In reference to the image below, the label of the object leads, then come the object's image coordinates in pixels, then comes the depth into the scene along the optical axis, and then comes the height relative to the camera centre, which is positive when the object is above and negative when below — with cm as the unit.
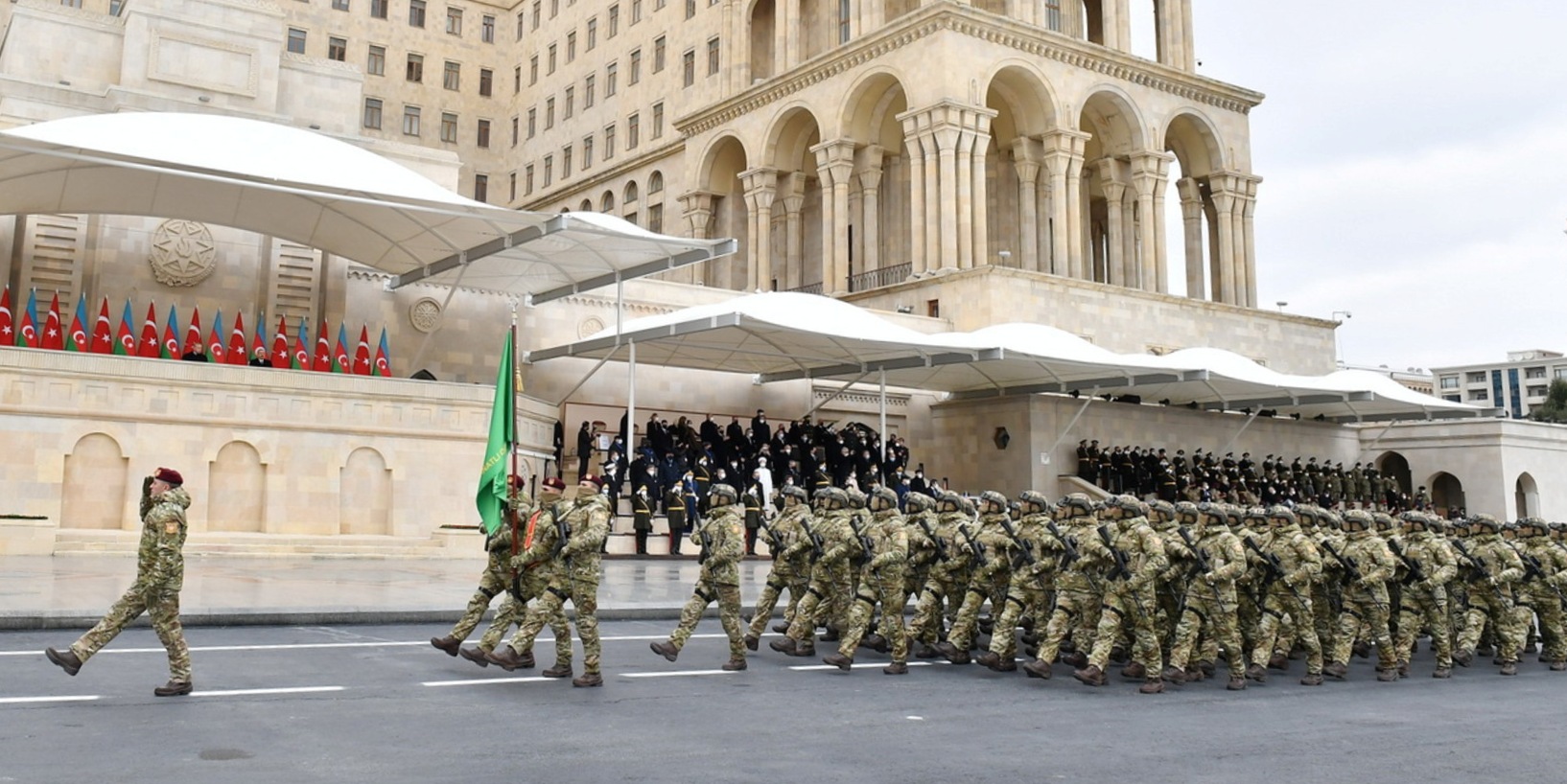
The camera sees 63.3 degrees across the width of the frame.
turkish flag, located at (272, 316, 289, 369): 2525 +361
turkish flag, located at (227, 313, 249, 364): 2584 +376
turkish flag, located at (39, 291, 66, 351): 2402 +379
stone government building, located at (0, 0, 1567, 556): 2239 +1031
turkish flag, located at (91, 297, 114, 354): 2489 +382
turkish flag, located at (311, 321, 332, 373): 2614 +364
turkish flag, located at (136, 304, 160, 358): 2492 +378
